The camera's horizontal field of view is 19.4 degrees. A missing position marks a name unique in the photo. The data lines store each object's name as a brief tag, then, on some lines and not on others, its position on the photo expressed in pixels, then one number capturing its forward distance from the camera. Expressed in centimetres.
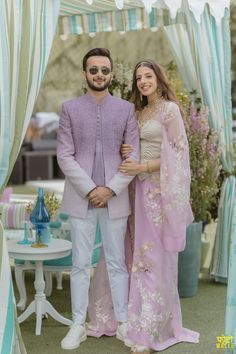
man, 410
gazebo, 361
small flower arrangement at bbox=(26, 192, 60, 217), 553
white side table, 439
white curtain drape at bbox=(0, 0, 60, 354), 358
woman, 415
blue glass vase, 450
